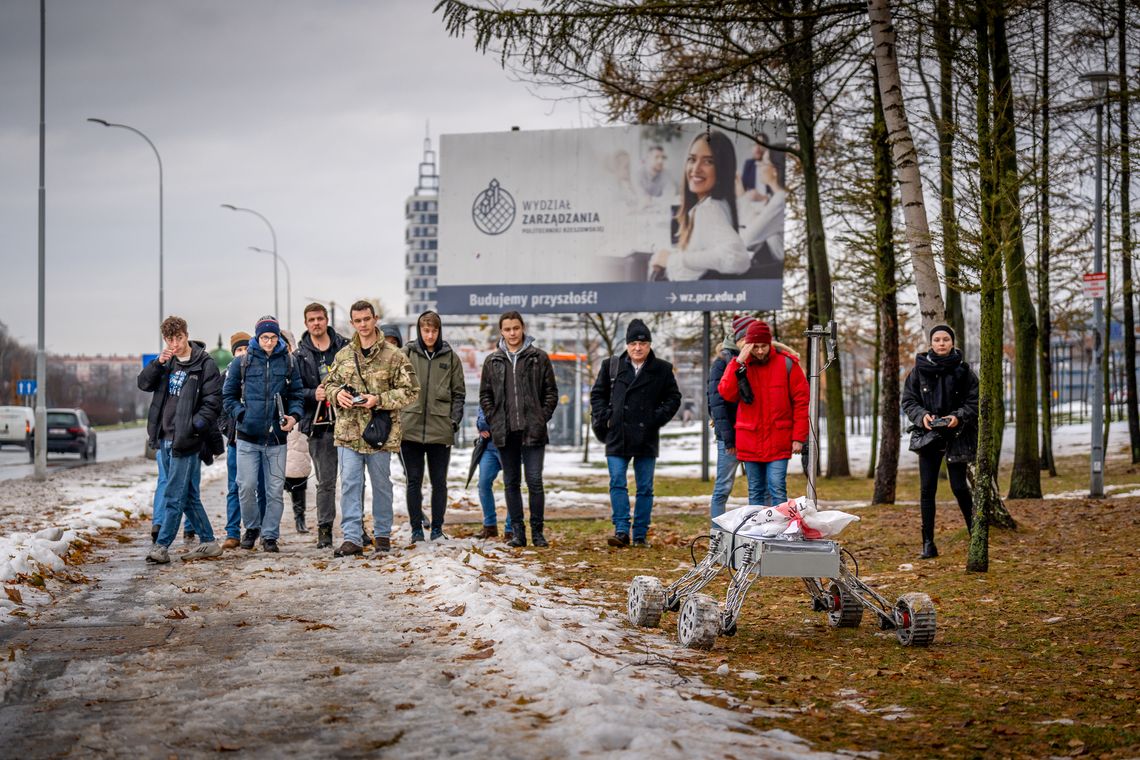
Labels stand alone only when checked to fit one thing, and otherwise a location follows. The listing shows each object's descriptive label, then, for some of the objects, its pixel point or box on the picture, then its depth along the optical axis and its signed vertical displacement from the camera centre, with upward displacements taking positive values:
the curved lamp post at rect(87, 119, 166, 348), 36.41 +6.23
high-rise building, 179.62 +24.60
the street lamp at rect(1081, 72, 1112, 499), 16.20 +1.10
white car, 37.16 -0.28
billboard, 22.17 +3.48
